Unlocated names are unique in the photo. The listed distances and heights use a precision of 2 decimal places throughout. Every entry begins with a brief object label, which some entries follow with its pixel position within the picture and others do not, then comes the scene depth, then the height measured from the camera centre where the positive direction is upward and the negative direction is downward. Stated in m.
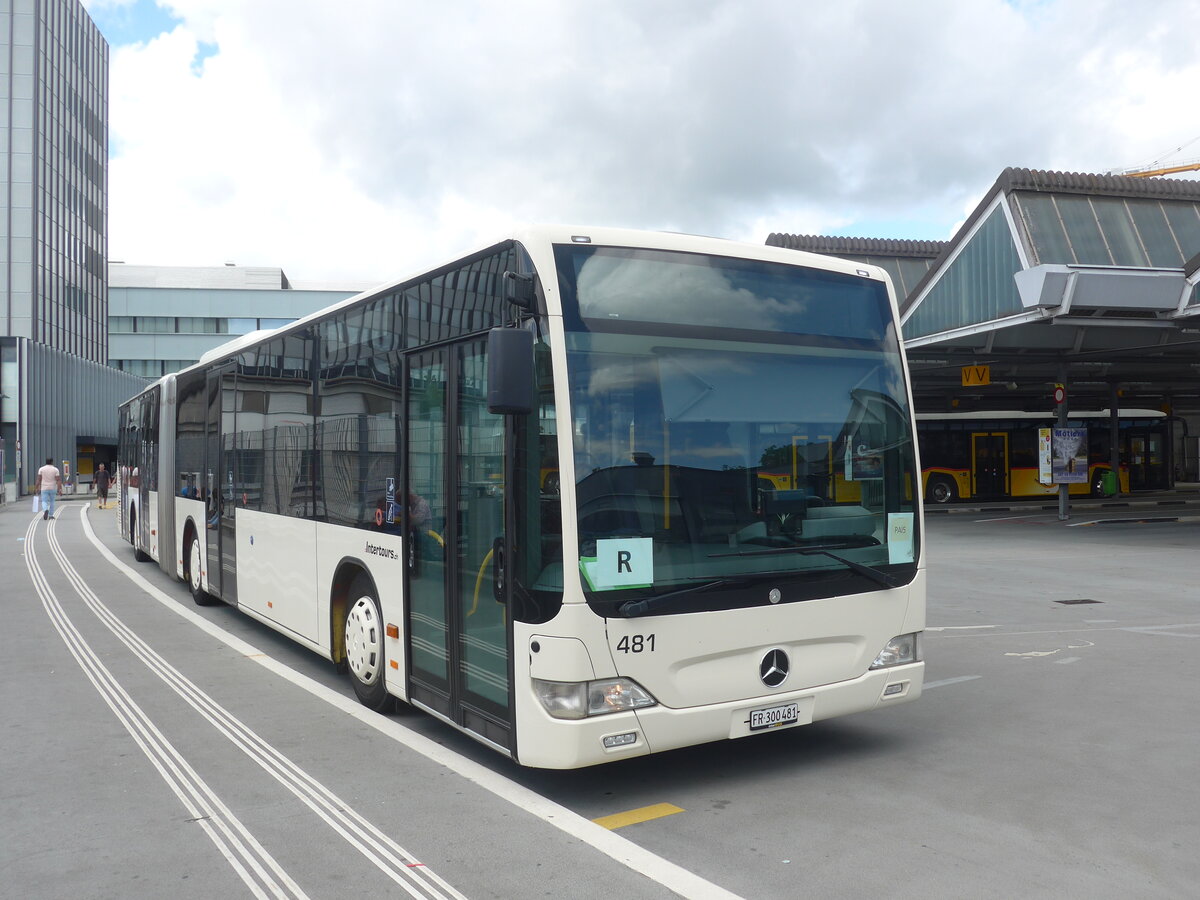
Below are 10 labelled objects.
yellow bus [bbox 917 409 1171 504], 34.88 +0.44
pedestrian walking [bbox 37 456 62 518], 30.98 -0.19
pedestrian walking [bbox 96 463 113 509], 39.72 -0.17
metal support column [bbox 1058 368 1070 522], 26.34 -0.53
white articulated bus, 5.16 -0.13
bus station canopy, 18.69 +3.59
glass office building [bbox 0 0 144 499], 51.69 +13.99
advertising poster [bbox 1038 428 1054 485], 26.44 +0.21
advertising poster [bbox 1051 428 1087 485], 26.14 +0.25
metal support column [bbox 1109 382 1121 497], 35.90 +1.20
